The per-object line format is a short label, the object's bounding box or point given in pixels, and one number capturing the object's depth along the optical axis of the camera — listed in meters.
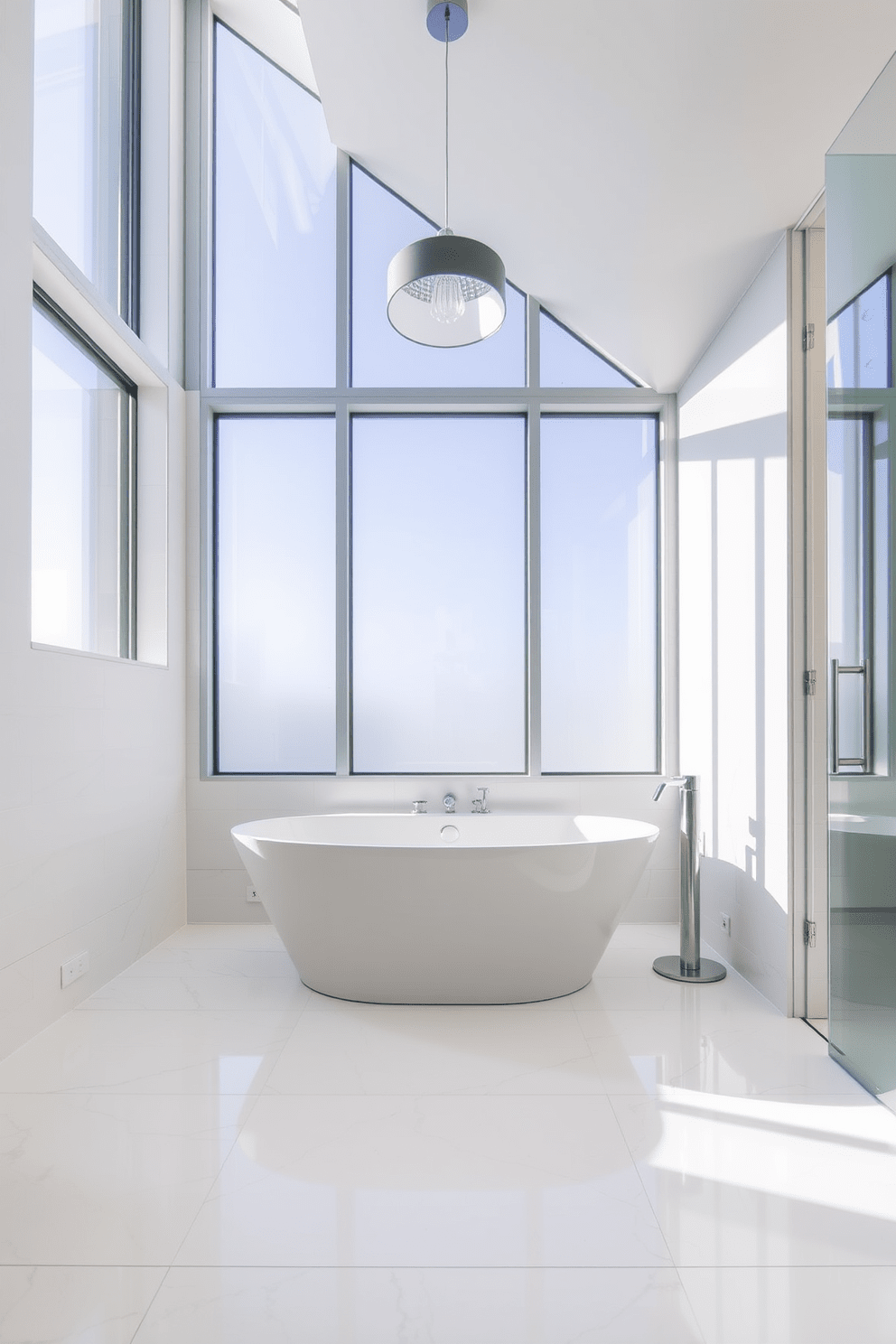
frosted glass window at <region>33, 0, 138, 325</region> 2.95
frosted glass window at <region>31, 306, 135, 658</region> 2.89
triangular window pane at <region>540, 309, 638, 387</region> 4.08
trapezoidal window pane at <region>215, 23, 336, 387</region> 4.07
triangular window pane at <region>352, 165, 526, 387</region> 4.07
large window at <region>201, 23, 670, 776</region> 4.04
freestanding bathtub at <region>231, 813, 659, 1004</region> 2.64
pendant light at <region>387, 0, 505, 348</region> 2.26
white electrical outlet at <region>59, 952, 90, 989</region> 2.75
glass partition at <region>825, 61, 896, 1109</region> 2.06
